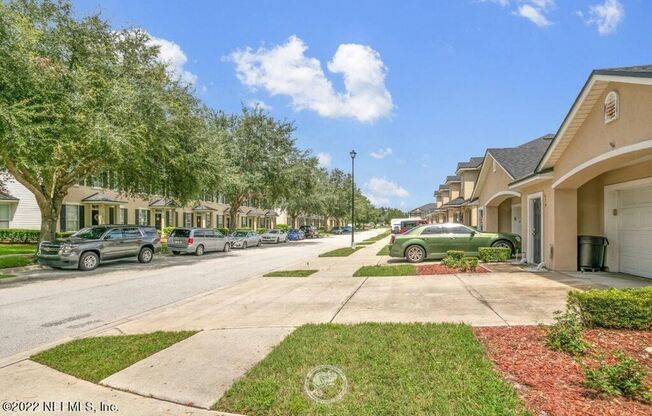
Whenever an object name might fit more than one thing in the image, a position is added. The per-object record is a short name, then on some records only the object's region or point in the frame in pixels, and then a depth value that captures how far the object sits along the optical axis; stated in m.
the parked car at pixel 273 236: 39.00
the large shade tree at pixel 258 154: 33.29
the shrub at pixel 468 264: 13.13
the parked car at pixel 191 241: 23.28
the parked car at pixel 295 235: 46.33
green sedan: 17.03
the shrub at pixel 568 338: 5.11
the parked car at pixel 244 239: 31.48
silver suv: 15.85
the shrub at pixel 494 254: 15.60
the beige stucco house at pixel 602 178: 8.74
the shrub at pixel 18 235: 27.05
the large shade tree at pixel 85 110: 13.12
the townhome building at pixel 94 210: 28.08
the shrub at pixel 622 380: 3.88
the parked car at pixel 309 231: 54.97
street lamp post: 30.33
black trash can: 12.27
